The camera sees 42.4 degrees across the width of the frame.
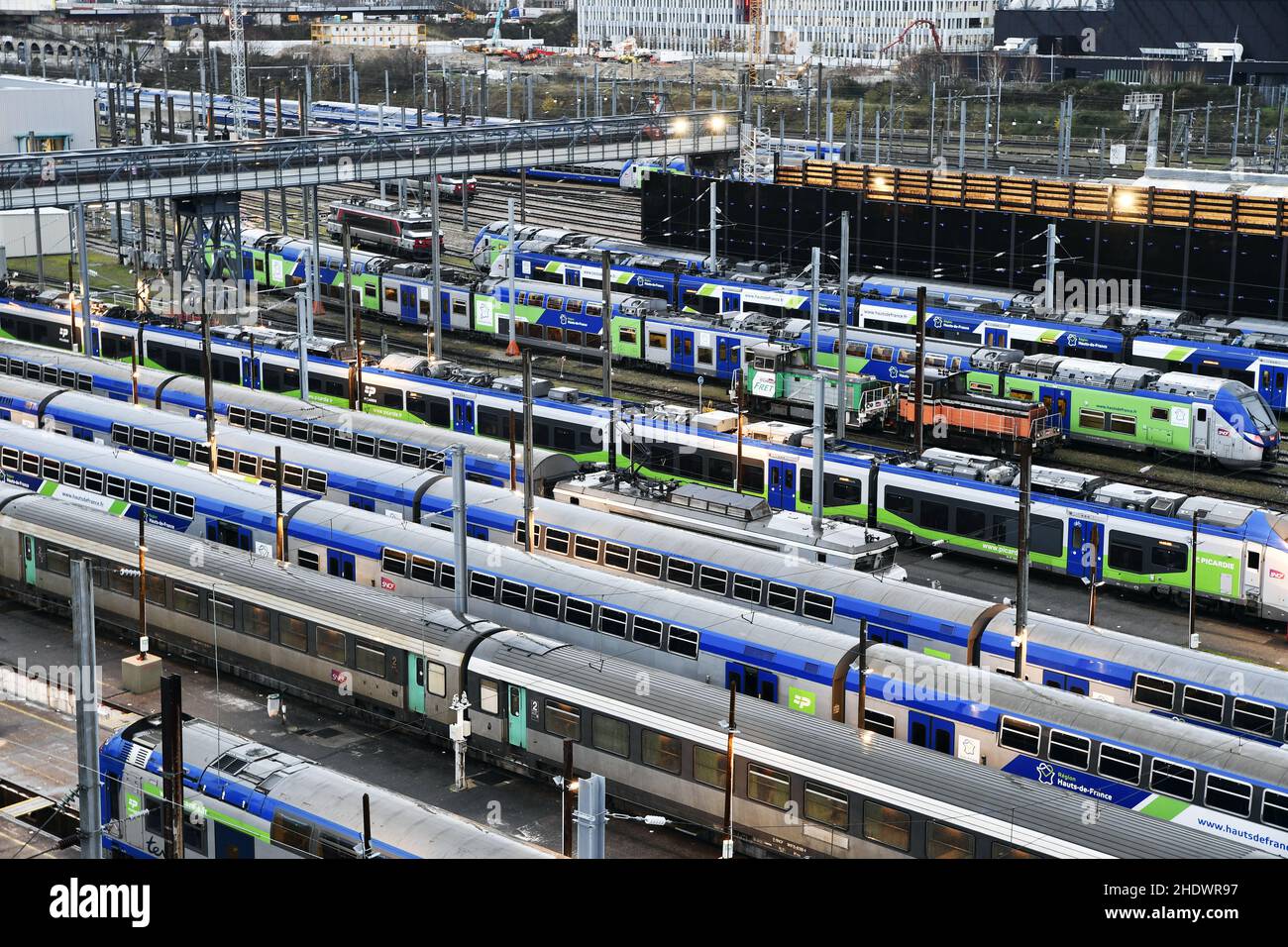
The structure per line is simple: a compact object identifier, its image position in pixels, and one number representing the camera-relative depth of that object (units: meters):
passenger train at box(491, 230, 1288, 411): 54.69
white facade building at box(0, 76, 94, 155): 95.81
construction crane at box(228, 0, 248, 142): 111.44
